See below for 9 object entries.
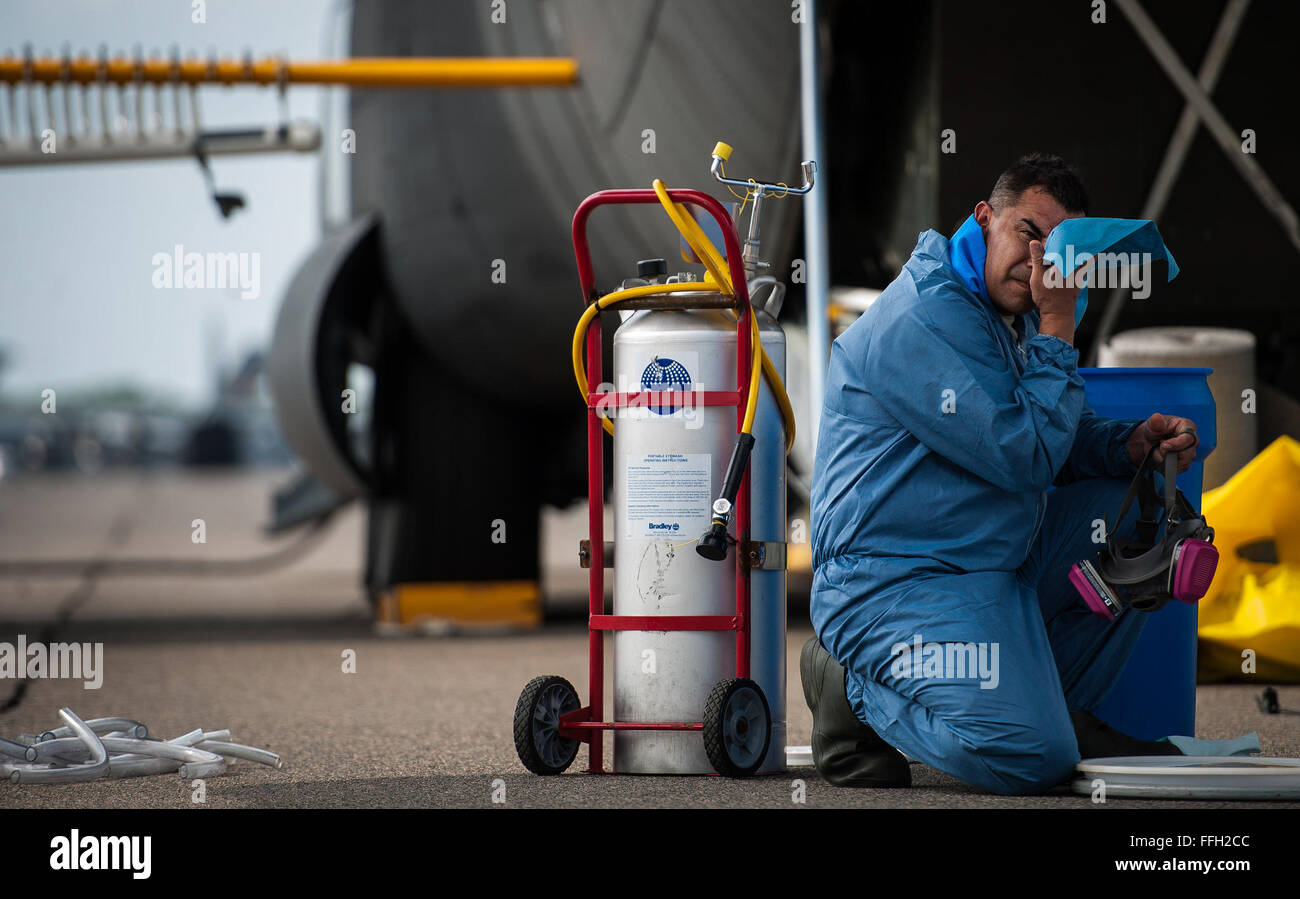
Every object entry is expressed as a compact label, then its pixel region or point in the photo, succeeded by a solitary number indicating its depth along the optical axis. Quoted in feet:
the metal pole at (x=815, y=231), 39.19
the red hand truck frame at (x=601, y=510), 22.90
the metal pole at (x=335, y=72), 49.75
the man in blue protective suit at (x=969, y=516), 20.59
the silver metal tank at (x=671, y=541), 23.15
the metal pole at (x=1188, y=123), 43.04
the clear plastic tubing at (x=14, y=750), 24.04
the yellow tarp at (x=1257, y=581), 36.40
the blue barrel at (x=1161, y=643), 24.20
